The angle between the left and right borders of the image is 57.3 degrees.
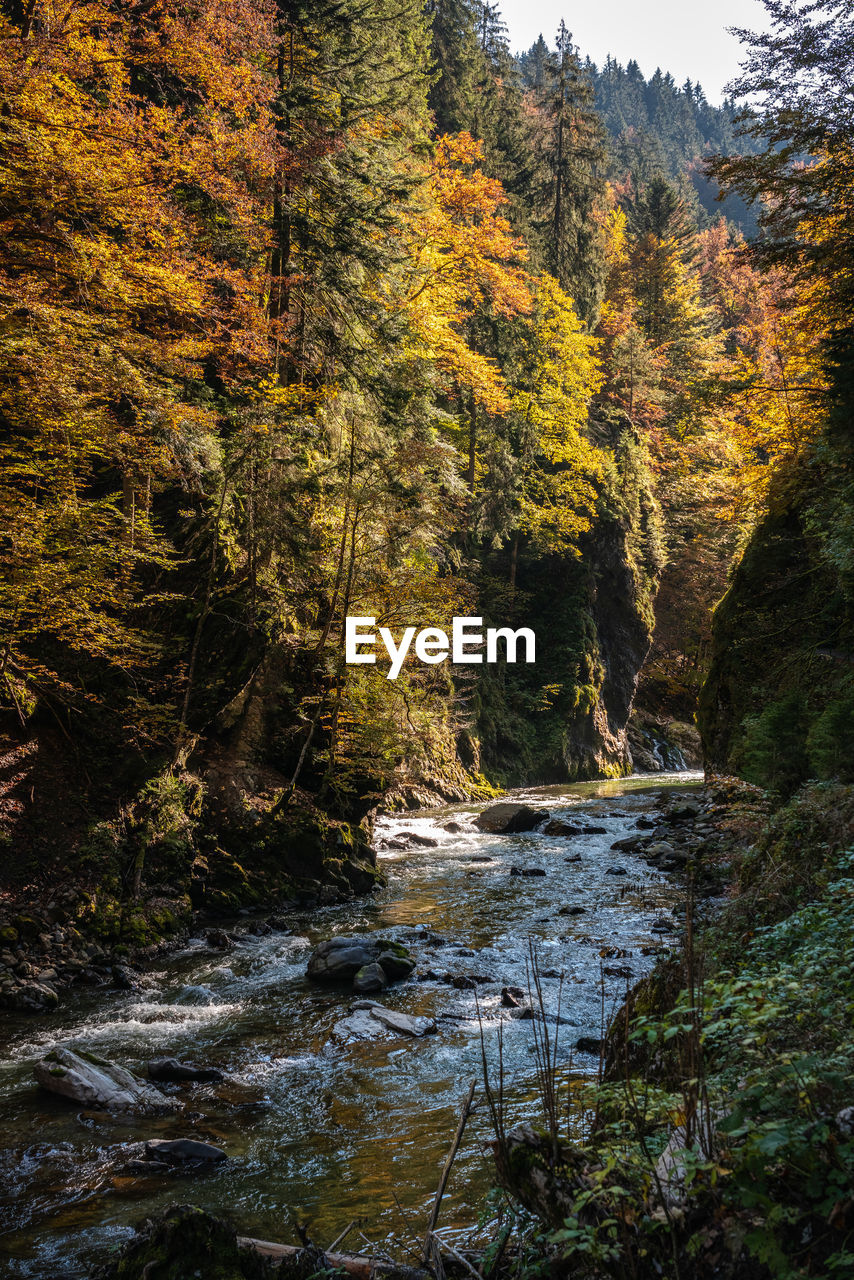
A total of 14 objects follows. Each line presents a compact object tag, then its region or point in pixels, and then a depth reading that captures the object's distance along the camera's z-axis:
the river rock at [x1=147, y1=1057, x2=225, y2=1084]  6.38
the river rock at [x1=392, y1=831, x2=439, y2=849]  17.05
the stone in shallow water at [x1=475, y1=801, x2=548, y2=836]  18.41
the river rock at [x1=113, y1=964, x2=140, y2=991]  8.52
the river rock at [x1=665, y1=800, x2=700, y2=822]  17.42
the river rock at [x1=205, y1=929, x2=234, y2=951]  9.95
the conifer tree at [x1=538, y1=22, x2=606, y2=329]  31.64
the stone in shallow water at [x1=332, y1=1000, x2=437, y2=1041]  7.29
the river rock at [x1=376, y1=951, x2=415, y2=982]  8.76
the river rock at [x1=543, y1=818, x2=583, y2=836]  17.59
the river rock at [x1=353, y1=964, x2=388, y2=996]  8.41
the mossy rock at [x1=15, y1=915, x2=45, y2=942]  8.70
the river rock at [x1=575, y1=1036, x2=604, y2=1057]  6.58
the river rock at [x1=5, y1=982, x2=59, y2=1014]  7.75
